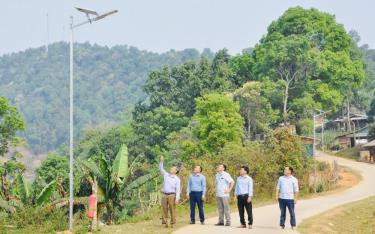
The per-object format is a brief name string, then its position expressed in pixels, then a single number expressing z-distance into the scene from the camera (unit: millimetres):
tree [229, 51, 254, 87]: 66438
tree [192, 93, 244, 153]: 47747
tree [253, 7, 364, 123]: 60656
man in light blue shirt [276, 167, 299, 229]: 18062
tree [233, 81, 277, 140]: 55869
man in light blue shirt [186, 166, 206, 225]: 18844
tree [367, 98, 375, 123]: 82194
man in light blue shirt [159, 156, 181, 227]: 18531
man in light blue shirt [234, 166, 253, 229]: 18125
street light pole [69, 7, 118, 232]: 18078
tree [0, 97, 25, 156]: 40688
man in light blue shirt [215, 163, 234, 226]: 18594
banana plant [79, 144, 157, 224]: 22734
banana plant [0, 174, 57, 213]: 21734
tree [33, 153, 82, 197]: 60612
